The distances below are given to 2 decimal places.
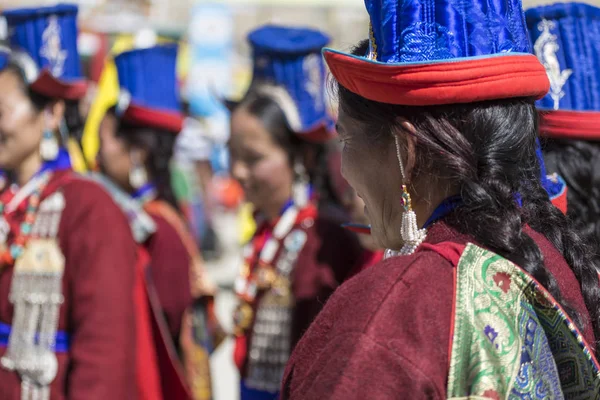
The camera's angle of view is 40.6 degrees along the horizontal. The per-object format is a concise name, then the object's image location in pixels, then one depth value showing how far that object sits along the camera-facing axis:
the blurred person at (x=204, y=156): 8.32
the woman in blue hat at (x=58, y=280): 2.77
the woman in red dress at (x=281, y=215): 3.30
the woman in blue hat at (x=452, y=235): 1.22
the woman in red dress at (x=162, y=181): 4.06
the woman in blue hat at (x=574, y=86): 2.32
